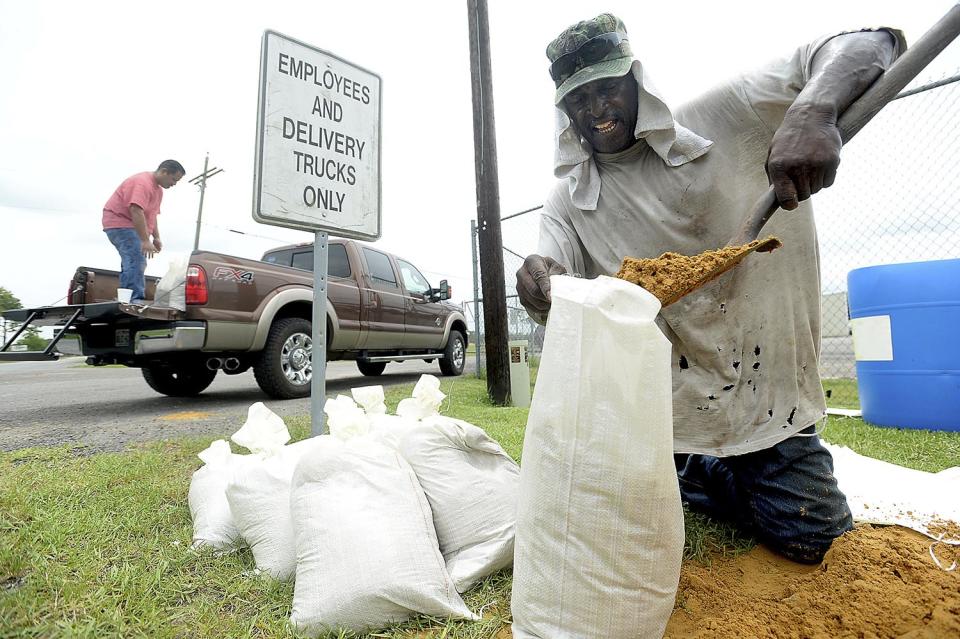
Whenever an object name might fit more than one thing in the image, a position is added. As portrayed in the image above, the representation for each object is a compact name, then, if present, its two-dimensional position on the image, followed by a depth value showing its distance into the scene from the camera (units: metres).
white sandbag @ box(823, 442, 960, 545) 1.65
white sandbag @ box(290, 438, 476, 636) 1.23
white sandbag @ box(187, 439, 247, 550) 1.74
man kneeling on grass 1.60
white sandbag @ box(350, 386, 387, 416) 2.12
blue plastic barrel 3.28
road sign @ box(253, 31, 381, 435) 2.29
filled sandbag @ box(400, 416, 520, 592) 1.48
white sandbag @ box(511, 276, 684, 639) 1.01
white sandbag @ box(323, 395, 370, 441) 1.75
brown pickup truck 4.40
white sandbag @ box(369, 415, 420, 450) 1.74
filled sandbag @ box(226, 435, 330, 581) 1.50
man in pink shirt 5.05
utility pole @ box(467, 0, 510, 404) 5.20
